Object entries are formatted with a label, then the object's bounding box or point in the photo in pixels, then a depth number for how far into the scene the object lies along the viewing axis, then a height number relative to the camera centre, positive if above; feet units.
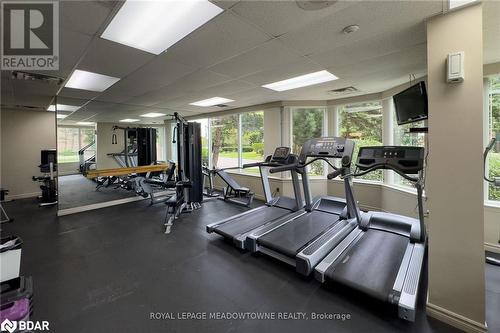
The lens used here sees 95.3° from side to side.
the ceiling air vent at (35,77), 10.43 +4.26
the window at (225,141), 22.48 +2.38
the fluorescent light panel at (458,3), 5.31 +3.76
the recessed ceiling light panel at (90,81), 10.68 +4.35
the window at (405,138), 12.90 +1.45
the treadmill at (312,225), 8.57 -2.99
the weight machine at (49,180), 17.58 -1.11
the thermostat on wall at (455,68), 5.41 +2.26
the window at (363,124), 15.68 +2.84
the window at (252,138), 20.21 +2.45
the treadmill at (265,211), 10.83 -2.80
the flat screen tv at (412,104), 7.81 +2.18
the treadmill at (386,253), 6.46 -3.30
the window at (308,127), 18.26 +2.97
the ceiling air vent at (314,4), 5.32 +3.81
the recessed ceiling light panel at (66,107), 15.36 +4.07
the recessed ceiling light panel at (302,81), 11.50 +4.60
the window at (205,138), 24.73 +2.88
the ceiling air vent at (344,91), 13.94 +4.64
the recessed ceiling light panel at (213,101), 16.99 +4.95
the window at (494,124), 9.97 +1.67
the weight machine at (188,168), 15.19 -0.26
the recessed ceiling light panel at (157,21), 5.59 +3.97
